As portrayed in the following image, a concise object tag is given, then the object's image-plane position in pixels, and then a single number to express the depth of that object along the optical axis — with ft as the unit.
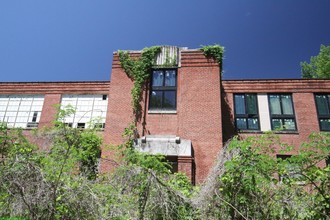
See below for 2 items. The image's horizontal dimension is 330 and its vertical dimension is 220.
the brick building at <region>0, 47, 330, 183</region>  46.60
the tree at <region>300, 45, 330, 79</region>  101.14
